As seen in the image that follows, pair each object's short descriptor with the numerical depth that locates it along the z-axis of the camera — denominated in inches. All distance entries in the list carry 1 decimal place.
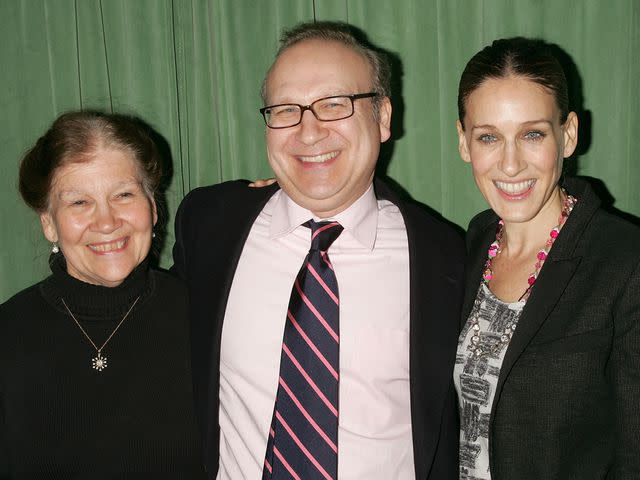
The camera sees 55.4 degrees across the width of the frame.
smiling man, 62.6
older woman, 65.9
